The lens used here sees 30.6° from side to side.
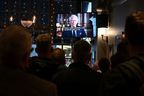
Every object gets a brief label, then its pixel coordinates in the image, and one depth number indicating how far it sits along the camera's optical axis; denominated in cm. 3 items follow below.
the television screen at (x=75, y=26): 777
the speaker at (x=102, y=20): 747
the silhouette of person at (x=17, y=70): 135
